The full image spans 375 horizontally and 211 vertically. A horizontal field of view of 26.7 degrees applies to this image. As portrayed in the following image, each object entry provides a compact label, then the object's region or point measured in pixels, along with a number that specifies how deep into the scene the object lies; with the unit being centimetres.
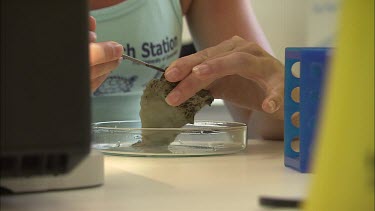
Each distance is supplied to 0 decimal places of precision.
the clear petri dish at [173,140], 73
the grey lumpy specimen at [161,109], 76
